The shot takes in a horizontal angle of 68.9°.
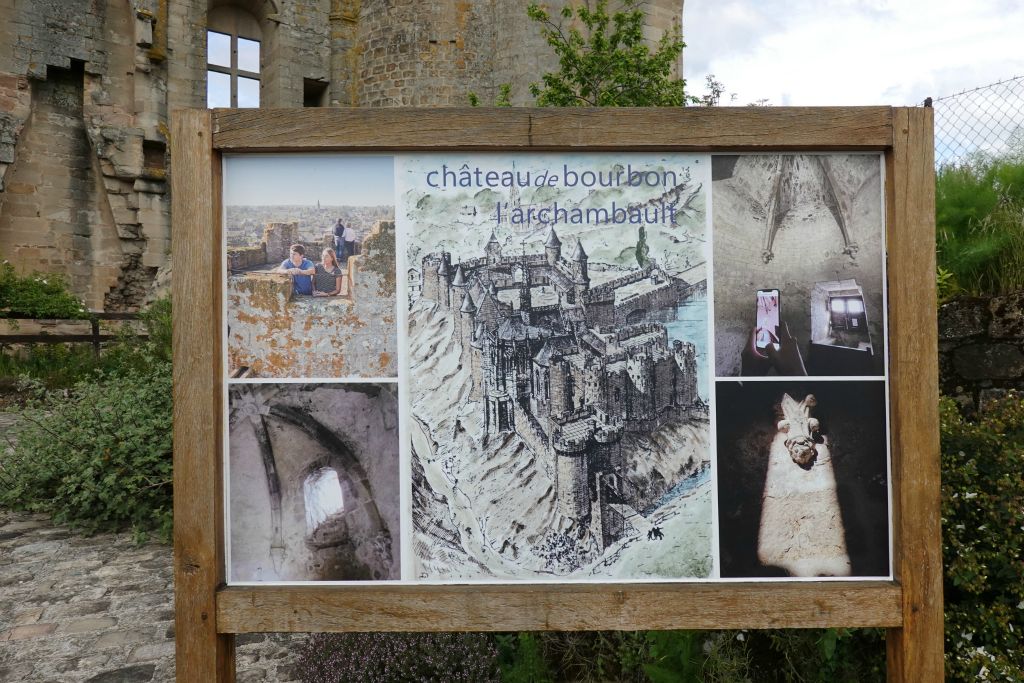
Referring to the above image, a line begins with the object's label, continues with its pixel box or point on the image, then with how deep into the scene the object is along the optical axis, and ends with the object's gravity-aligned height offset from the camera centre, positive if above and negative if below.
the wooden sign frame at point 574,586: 2.02 -0.18
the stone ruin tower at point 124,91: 13.70 +4.96
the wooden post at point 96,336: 11.71 +0.16
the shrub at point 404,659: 2.99 -1.30
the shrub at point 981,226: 4.77 +0.75
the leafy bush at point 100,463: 4.84 -0.79
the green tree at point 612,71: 8.44 +3.12
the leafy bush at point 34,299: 12.34 +0.81
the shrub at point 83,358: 7.72 -0.16
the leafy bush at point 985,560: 2.74 -0.84
